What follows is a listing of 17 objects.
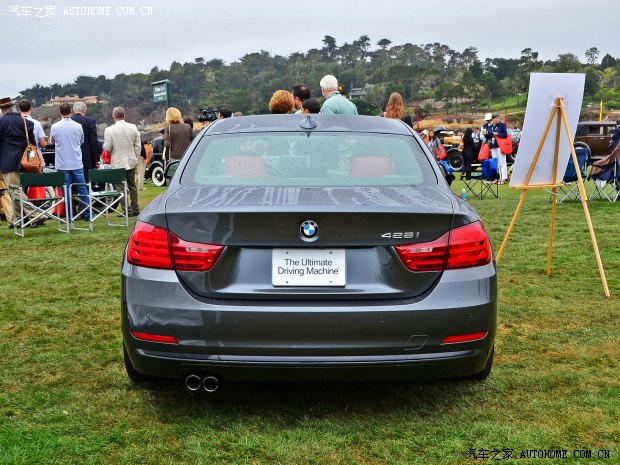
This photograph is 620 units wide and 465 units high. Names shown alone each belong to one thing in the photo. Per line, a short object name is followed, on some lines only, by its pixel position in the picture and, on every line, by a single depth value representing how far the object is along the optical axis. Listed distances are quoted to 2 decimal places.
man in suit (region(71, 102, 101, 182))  13.51
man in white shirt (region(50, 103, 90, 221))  12.67
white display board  6.69
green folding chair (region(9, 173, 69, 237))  10.98
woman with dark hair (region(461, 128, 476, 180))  22.00
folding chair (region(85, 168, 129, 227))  11.79
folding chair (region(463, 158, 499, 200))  16.38
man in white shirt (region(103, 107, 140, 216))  13.58
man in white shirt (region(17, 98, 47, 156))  12.05
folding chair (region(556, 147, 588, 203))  14.53
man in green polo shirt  8.58
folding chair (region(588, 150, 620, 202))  14.82
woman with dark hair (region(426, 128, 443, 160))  19.30
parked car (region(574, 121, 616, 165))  33.62
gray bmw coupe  3.26
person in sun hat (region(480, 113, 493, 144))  21.48
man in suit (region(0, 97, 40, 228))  12.07
